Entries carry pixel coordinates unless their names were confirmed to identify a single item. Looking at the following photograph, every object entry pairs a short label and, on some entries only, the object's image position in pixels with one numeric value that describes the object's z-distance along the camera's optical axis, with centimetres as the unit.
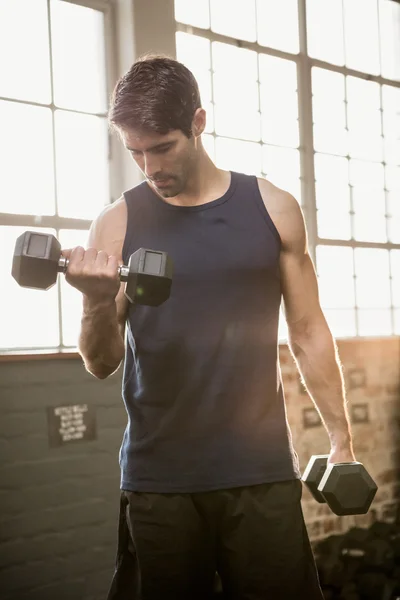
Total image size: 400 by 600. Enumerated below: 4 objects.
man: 172
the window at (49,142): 325
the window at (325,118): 413
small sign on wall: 299
